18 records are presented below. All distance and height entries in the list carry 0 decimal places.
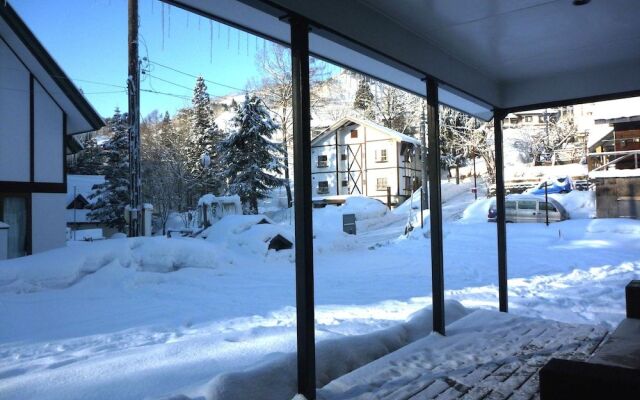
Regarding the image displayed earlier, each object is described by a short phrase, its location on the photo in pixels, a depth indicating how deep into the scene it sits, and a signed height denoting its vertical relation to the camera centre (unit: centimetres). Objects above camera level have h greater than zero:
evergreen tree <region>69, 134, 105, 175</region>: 4792 +562
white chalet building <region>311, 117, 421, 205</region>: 3978 +424
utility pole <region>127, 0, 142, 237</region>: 1298 +230
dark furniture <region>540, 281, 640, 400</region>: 175 -67
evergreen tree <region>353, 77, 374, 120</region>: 4832 +1145
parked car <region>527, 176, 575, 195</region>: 2803 +119
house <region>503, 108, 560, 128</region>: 4242 +930
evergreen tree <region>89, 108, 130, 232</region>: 3056 +155
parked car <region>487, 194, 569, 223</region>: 1894 -14
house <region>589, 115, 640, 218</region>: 1776 +102
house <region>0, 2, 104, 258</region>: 1300 +232
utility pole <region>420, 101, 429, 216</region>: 2447 +268
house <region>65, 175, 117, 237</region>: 3475 +98
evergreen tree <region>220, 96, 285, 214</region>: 2928 +370
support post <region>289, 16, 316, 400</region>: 284 +3
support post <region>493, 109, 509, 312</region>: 569 -19
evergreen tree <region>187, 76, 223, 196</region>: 3869 +687
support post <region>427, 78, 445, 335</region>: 436 -11
